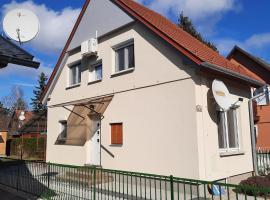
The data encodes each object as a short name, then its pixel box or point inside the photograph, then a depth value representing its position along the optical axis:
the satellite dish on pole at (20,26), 6.87
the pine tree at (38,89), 50.59
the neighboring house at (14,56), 5.25
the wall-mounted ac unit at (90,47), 12.93
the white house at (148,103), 9.02
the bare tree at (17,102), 60.78
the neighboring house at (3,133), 31.02
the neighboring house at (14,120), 49.63
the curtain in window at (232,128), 10.45
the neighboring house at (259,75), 18.08
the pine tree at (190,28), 33.44
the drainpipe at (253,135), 10.91
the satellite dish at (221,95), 8.86
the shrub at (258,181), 8.88
